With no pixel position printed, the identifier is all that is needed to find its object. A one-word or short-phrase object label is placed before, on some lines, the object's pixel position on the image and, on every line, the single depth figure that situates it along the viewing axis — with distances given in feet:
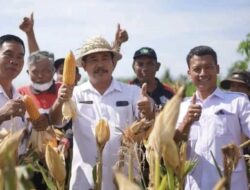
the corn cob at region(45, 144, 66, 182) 4.76
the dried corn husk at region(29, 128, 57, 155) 7.95
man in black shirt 12.23
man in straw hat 8.81
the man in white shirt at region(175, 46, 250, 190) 8.60
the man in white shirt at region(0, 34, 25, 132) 9.37
